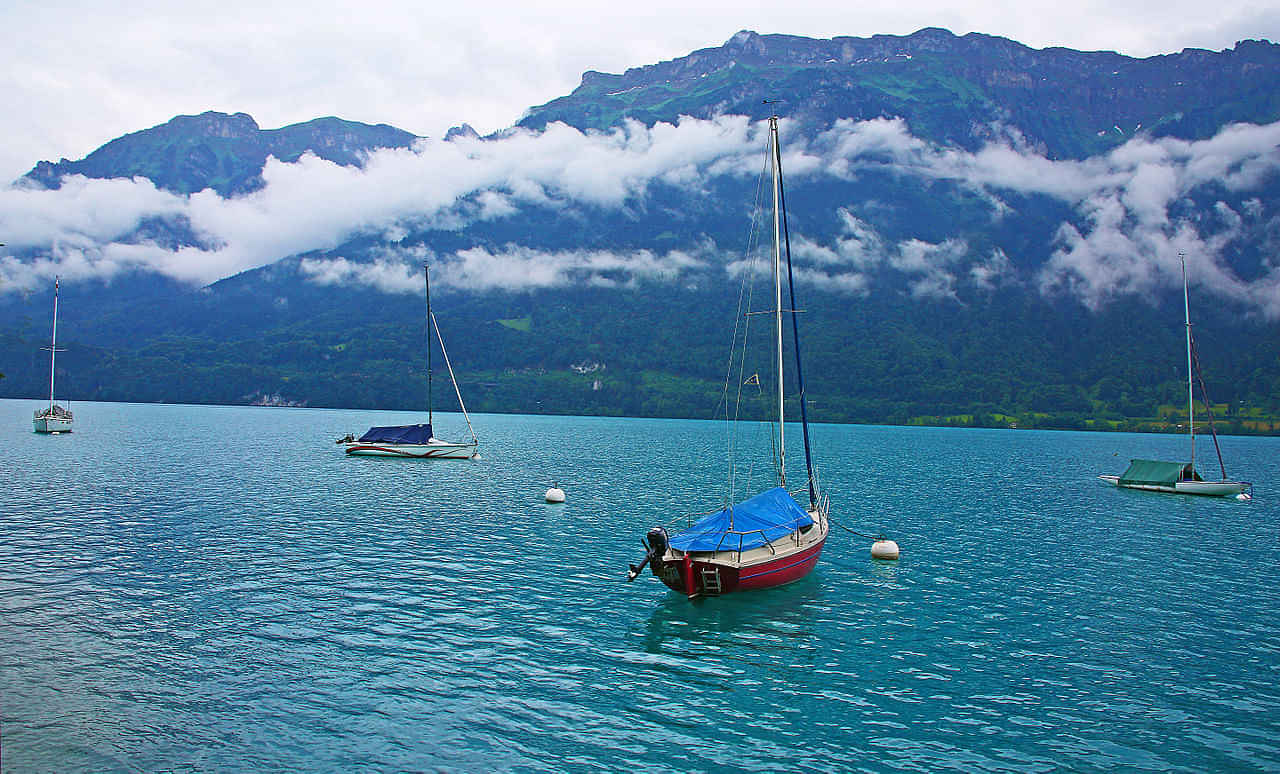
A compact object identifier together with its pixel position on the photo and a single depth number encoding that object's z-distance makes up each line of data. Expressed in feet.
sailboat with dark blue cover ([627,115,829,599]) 108.88
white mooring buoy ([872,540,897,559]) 153.07
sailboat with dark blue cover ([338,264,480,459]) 366.22
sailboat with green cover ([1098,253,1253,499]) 286.25
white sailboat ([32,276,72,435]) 464.24
